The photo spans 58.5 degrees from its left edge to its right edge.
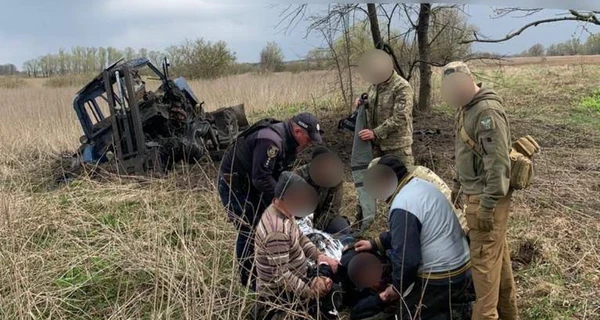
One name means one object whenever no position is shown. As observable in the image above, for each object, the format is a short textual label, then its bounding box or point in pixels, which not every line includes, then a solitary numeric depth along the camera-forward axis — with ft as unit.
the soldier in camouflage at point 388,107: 14.82
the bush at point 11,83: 79.00
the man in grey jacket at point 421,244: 9.31
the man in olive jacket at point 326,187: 13.09
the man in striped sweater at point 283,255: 9.91
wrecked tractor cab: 24.45
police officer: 11.63
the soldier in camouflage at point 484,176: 9.29
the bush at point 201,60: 71.26
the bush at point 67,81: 76.00
